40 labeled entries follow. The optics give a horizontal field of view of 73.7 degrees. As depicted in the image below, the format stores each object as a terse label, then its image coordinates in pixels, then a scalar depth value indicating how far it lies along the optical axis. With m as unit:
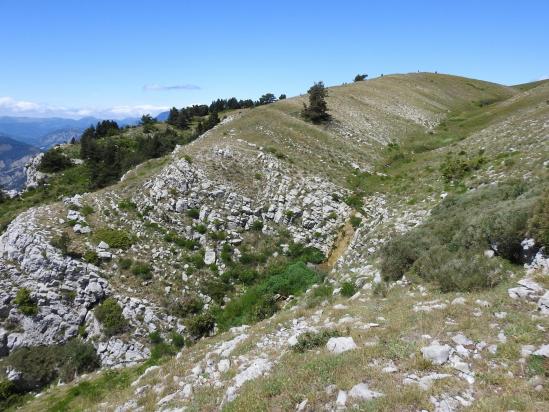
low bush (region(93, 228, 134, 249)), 24.12
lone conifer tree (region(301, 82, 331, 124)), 45.38
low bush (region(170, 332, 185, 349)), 18.81
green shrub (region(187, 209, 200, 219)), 27.56
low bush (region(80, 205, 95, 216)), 26.28
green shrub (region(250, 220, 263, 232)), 27.59
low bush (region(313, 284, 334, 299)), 16.62
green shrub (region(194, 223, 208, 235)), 26.27
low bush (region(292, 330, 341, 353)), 10.38
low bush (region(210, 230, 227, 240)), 25.98
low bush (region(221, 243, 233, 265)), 24.67
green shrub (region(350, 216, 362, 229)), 27.36
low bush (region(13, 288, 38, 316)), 20.11
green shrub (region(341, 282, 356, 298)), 15.48
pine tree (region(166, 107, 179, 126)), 78.62
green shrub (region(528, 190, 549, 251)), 11.56
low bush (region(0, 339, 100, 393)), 17.88
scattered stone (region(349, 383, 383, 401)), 7.26
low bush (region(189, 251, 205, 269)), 23.95
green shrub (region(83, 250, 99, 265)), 22.70
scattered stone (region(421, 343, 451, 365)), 7.98
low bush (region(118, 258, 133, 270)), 22.83
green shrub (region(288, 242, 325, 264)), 25.31
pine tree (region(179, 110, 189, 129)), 76.00
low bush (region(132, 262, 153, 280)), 22.45
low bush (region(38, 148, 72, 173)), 60.94
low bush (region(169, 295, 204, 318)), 20.78
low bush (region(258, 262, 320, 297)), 21.14
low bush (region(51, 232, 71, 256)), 22.55
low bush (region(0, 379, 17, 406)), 16.83
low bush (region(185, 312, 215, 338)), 19.52
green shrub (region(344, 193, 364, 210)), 29.57
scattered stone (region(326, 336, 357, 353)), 9.49
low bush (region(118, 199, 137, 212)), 27.42
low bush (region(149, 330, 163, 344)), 19.34
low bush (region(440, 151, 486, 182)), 28.38
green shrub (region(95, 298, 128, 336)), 19.56
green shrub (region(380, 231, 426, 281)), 15.30
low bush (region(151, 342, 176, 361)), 17.29
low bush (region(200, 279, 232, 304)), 22.20
